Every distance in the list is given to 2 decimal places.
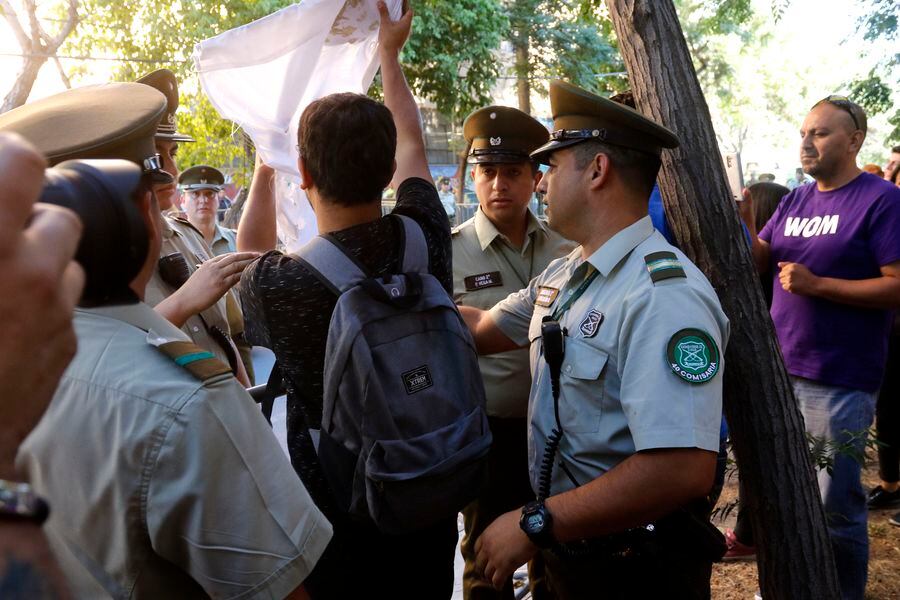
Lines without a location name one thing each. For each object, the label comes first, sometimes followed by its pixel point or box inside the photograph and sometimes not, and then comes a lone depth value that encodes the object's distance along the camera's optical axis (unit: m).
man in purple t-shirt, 3.14
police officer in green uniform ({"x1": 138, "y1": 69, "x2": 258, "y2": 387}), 2.05
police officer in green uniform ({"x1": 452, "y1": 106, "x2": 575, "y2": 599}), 3.34
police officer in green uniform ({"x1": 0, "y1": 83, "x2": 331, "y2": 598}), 1.14
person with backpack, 1.79
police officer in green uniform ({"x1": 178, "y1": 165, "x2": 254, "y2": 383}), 6.71
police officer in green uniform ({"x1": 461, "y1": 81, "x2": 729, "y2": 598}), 1.70
